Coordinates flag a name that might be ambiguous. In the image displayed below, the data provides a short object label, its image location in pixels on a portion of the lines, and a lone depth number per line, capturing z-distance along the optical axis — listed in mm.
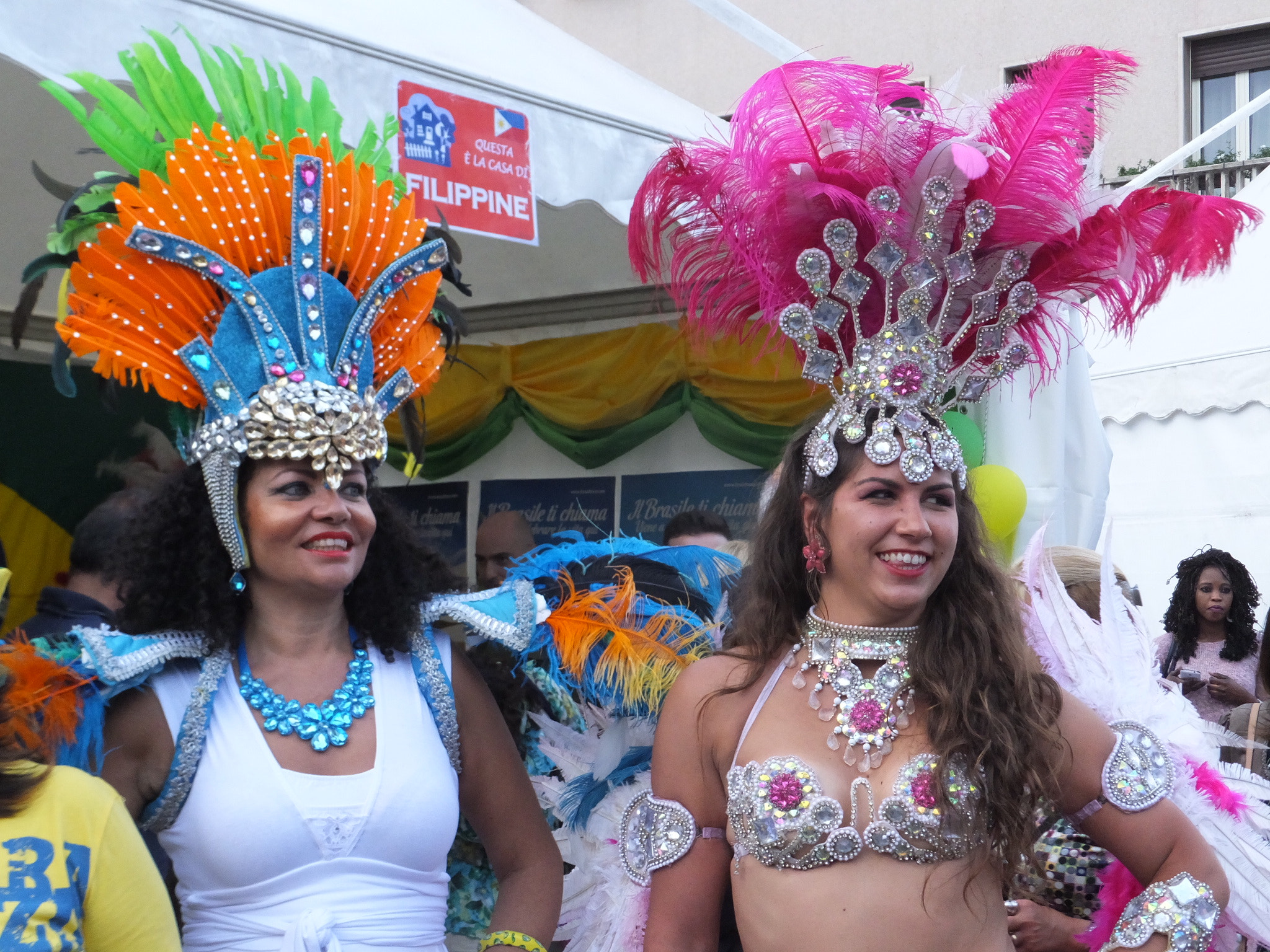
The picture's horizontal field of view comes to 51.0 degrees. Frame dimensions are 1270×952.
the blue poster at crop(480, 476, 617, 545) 5441
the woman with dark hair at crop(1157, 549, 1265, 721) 5477
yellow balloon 3719
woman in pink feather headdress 2061
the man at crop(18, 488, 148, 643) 2969
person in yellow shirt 1620
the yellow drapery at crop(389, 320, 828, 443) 4883
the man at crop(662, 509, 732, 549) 4609
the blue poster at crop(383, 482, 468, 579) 5832
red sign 3244
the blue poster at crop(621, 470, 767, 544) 5082
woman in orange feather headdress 2100
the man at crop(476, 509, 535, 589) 4680
